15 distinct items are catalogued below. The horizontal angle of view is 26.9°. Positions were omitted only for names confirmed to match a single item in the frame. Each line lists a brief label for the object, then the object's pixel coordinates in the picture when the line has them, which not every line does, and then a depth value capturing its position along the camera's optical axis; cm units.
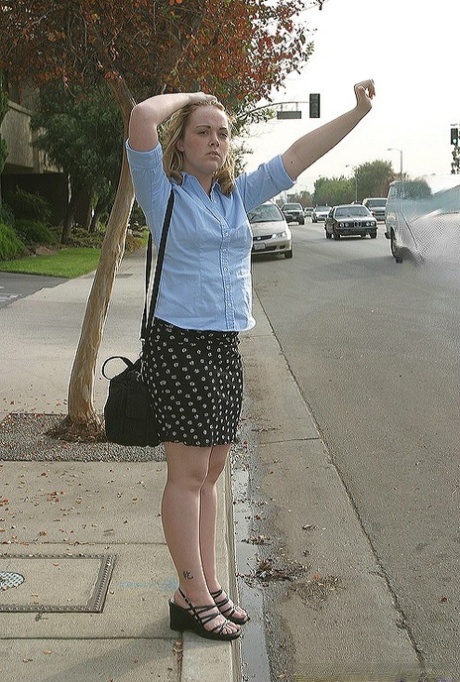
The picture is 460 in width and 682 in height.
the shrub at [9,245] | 2448
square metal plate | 369
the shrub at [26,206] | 3170
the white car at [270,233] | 2711
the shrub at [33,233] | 2858
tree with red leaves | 634
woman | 326
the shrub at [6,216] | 2652
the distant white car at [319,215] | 8275
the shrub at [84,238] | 3265
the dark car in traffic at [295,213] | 7412
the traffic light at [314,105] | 3484
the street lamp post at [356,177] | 12879
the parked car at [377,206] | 6262
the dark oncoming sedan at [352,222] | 3894
